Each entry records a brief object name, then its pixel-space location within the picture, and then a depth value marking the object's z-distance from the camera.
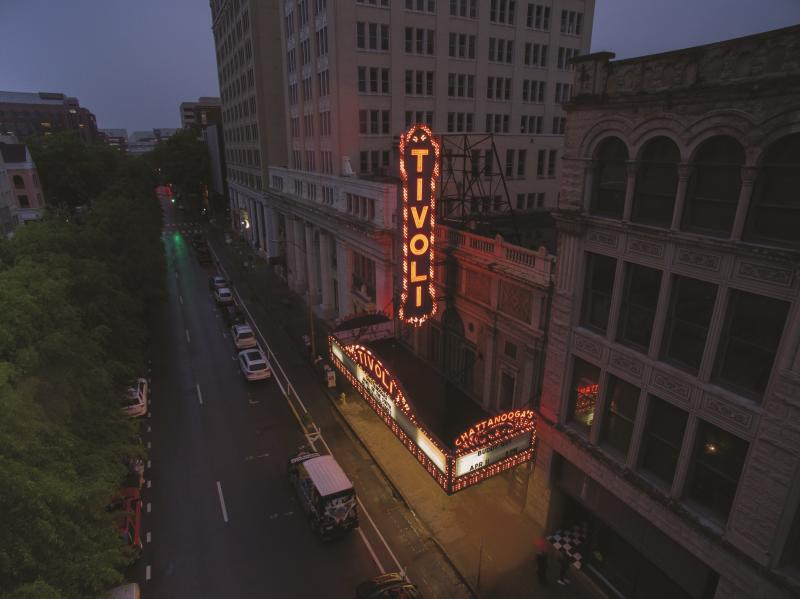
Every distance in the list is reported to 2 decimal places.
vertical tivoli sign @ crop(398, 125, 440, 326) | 19.75
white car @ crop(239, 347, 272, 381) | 32.12
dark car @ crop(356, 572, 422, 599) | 15.89
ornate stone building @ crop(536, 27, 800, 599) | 11.02
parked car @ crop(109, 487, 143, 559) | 18.75
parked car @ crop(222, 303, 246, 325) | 42.75
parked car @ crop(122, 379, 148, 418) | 27.28
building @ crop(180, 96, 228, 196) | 94.94
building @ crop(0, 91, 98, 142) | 171.38
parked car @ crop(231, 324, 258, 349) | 36.53
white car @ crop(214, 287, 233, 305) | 46.81
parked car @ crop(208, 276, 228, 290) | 51.03
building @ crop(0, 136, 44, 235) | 60.38
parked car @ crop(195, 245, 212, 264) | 64.68
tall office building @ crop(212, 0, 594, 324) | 35.38
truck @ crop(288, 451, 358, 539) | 19.08
